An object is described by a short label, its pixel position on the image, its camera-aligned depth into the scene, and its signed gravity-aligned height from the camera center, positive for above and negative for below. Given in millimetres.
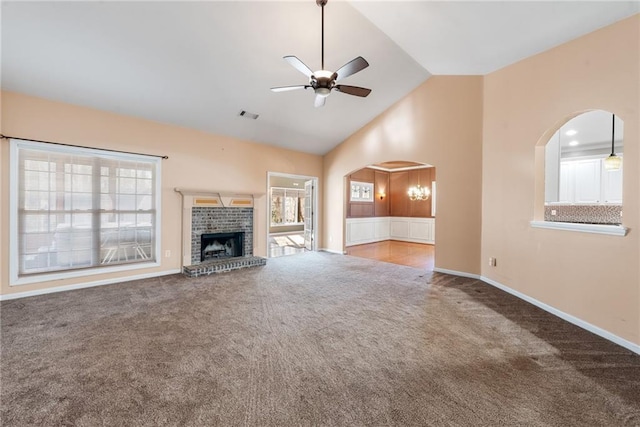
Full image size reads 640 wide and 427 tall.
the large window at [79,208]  3756 +0
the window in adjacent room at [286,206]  11562 +201
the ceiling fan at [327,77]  2860 +1581
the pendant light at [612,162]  4633 +907
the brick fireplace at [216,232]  5148 -489
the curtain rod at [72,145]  3534 +968
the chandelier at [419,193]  9203 +666
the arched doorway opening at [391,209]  8648 +92
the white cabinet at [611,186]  6238 +652
